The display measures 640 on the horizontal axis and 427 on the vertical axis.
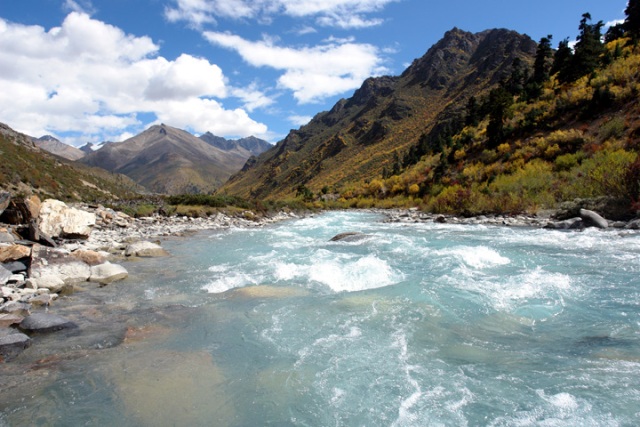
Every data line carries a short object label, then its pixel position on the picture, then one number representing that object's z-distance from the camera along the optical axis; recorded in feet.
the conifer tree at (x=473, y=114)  165.56
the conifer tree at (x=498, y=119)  117.29
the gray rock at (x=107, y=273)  32.59
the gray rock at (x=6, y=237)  35.94
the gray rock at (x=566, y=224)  53.98
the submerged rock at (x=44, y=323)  20.70
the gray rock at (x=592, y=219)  50.49
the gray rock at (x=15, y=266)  29.55
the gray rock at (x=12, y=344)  17.73
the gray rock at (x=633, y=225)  47.06
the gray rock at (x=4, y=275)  27.24
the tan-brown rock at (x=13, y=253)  30.45
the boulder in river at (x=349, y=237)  54.89
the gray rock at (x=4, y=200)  44.86
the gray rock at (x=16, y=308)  22.56
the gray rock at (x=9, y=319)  20.89
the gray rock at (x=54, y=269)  29.14
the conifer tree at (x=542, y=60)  145.89
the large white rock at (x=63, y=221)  47.45
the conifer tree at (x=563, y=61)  119.65
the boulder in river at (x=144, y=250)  44.80
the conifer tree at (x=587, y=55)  112.27
